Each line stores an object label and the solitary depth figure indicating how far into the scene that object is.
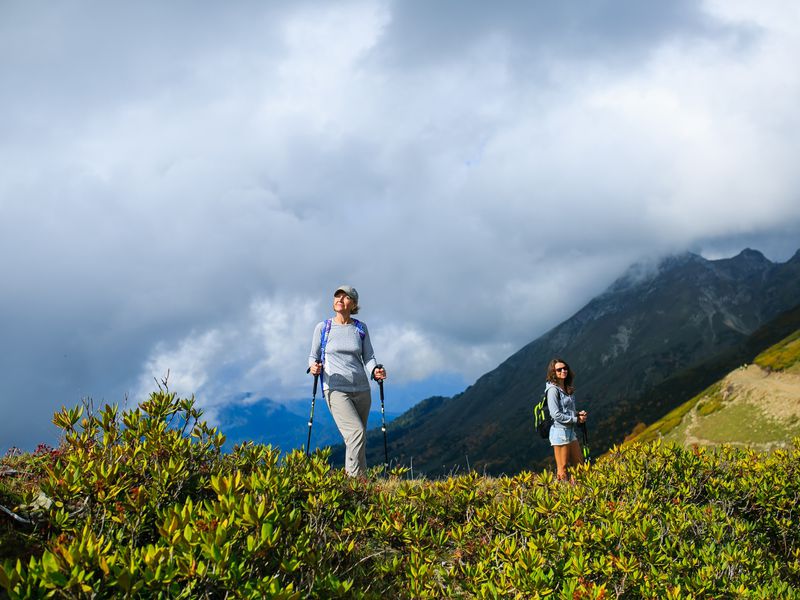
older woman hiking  8.01
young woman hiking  10.17
